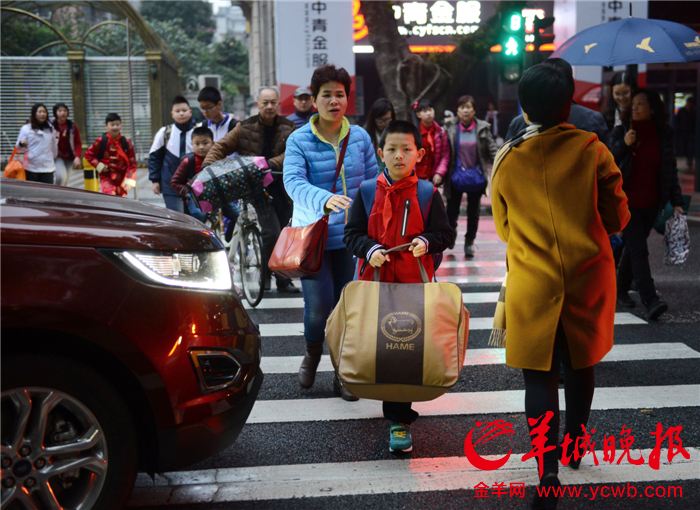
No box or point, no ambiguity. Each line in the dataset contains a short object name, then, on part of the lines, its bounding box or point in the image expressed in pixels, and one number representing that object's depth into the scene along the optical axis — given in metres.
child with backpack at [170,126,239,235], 7.39
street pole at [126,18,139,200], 16.95
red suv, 2.35
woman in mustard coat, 2.81
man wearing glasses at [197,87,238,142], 7.63
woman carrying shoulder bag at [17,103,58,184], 11.62
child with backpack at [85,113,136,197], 9.55
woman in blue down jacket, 3.98
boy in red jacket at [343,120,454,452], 3.38
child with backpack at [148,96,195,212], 7.89
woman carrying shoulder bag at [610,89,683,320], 5.79
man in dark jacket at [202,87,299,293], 7.00
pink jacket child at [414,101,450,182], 8.70
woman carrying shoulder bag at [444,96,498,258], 9.12
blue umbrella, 5.84
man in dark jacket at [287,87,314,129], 7.51
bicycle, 6.87
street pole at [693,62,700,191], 16.66
